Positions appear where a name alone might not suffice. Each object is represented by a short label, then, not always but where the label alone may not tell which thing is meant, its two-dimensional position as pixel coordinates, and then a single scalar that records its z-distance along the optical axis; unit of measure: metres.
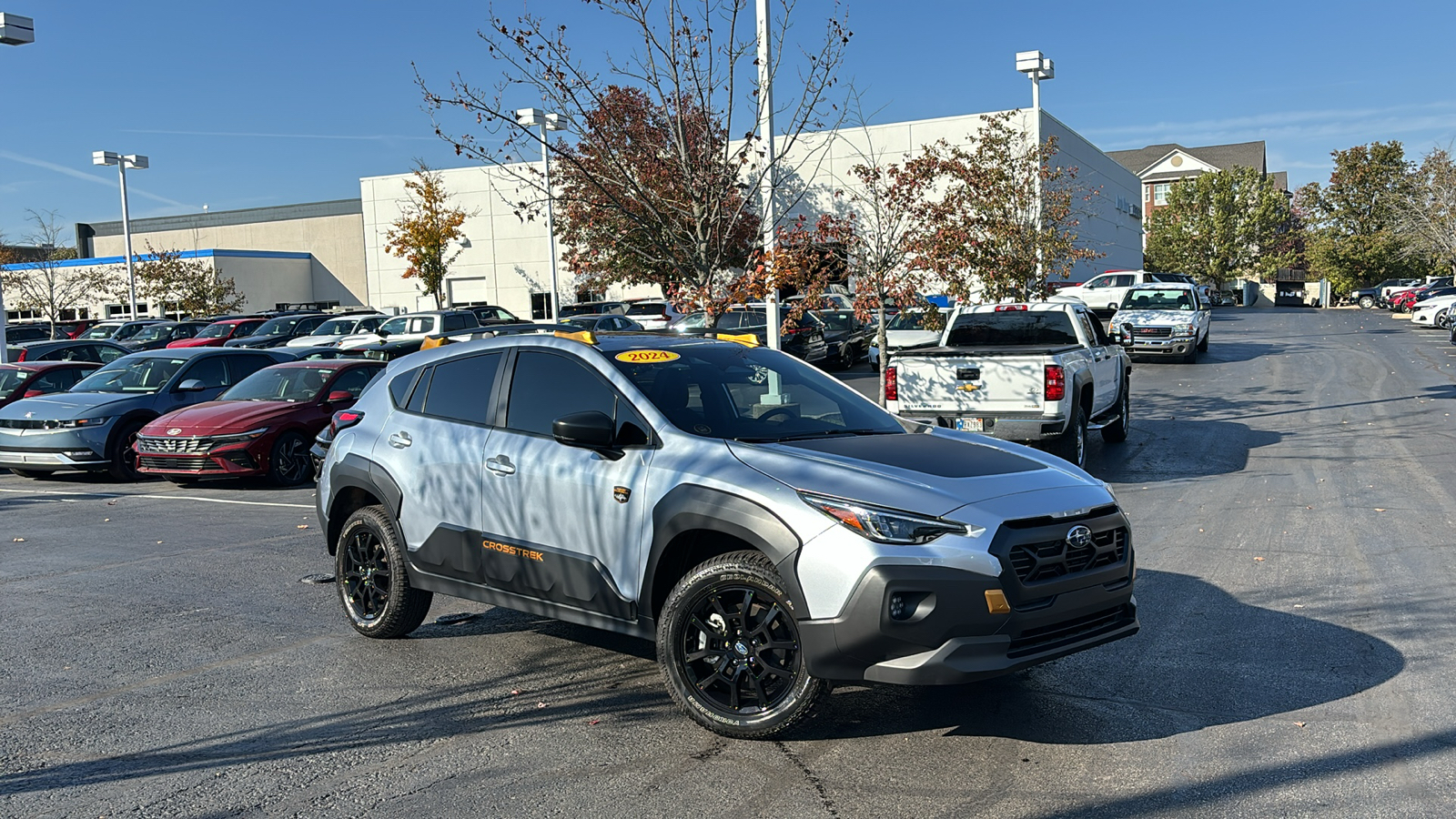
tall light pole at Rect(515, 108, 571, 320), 13.40
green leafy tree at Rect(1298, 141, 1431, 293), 77.69
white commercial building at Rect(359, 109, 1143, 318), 43.44
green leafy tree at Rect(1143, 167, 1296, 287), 78.06
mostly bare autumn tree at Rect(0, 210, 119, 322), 55.81
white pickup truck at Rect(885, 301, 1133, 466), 12.27
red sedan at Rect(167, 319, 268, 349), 33.84
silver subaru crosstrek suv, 4.63
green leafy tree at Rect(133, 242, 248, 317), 51.83
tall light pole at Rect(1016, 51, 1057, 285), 29.80
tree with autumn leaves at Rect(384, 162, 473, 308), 49.22
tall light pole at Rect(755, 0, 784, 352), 13.27
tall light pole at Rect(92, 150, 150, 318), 42.75
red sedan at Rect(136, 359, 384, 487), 13.80
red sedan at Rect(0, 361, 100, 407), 17.98
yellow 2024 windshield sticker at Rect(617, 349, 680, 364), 5.95
